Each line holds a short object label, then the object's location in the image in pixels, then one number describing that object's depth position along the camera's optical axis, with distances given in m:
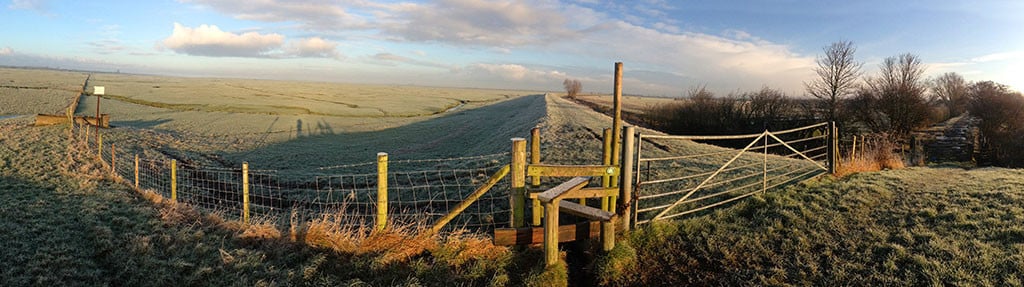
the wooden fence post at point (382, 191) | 5.78
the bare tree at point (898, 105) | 35.28
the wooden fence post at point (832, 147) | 11.18
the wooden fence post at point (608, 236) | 6.02
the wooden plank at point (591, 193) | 6.05
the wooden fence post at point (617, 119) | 6.76
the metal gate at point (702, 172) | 9.27
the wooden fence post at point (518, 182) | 5.95
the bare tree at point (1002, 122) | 26.27
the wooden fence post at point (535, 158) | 6.46
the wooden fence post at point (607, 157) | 6.89
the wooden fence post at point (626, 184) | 6.59
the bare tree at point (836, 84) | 38.72
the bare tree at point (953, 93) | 67.44
